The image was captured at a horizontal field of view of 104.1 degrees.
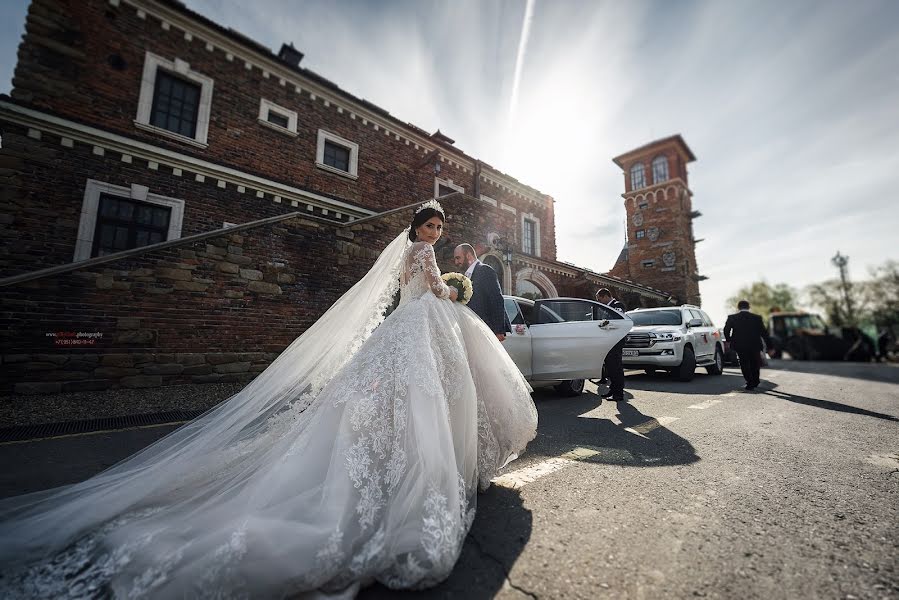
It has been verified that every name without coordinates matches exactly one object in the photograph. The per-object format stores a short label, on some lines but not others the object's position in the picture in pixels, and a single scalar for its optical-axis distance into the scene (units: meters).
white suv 8.34
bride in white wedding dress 1.44
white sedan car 5.84
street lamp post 40.78
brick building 5.49
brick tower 29.27
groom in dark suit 4.11
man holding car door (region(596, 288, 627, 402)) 5.94
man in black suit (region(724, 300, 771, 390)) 7.25
